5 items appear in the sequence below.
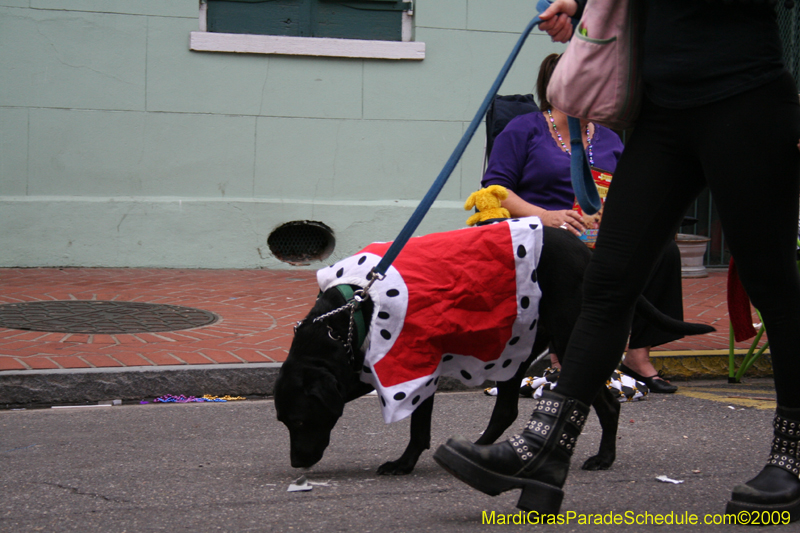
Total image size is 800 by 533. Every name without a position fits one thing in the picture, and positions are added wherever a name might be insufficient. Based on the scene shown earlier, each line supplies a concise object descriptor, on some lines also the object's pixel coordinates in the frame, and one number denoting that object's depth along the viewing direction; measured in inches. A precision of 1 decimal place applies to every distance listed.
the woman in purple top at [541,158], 328.8
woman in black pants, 169.6
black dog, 224.2
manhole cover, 418.9
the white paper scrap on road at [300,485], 219.9
